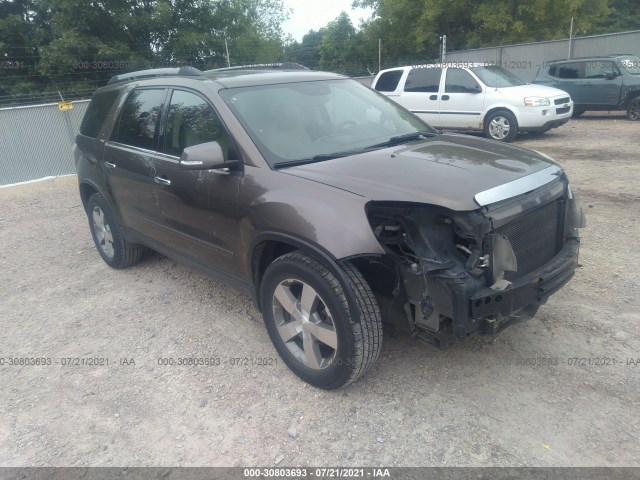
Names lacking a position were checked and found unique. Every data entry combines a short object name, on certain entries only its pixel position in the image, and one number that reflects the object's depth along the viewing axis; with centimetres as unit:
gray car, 1331
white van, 1133
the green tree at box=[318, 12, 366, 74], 3032
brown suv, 273
